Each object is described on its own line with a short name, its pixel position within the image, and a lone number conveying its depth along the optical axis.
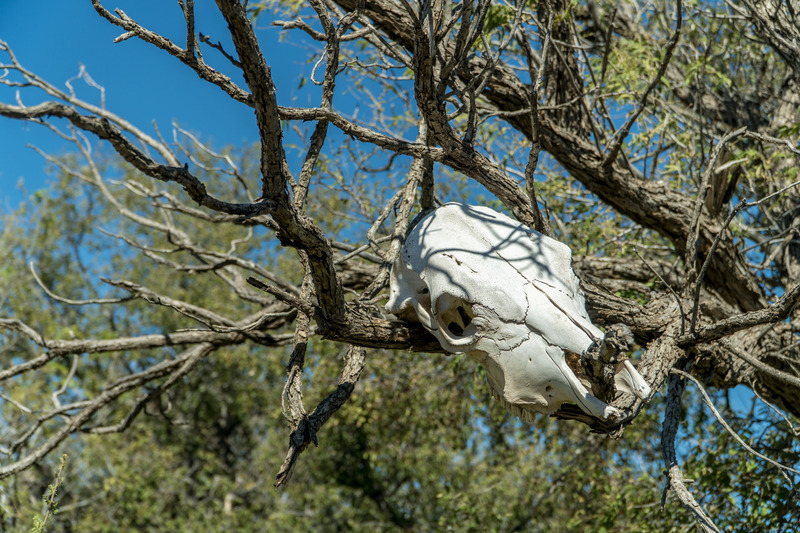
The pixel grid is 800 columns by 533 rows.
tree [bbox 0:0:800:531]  3.36
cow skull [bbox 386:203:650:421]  3.07
